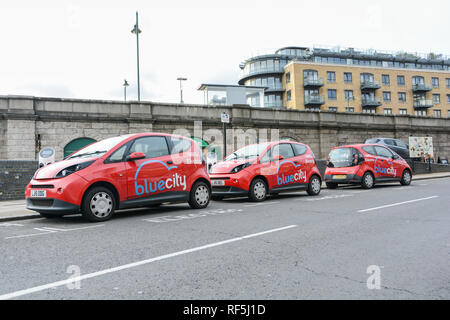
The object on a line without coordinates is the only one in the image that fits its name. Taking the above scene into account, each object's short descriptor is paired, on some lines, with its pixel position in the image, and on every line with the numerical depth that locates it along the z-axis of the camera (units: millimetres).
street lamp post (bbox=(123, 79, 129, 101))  31594
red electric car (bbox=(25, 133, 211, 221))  6578
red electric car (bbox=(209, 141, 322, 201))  10008
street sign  13961
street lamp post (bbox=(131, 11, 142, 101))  21531
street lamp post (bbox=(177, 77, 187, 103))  37981
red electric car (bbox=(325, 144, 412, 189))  13953
